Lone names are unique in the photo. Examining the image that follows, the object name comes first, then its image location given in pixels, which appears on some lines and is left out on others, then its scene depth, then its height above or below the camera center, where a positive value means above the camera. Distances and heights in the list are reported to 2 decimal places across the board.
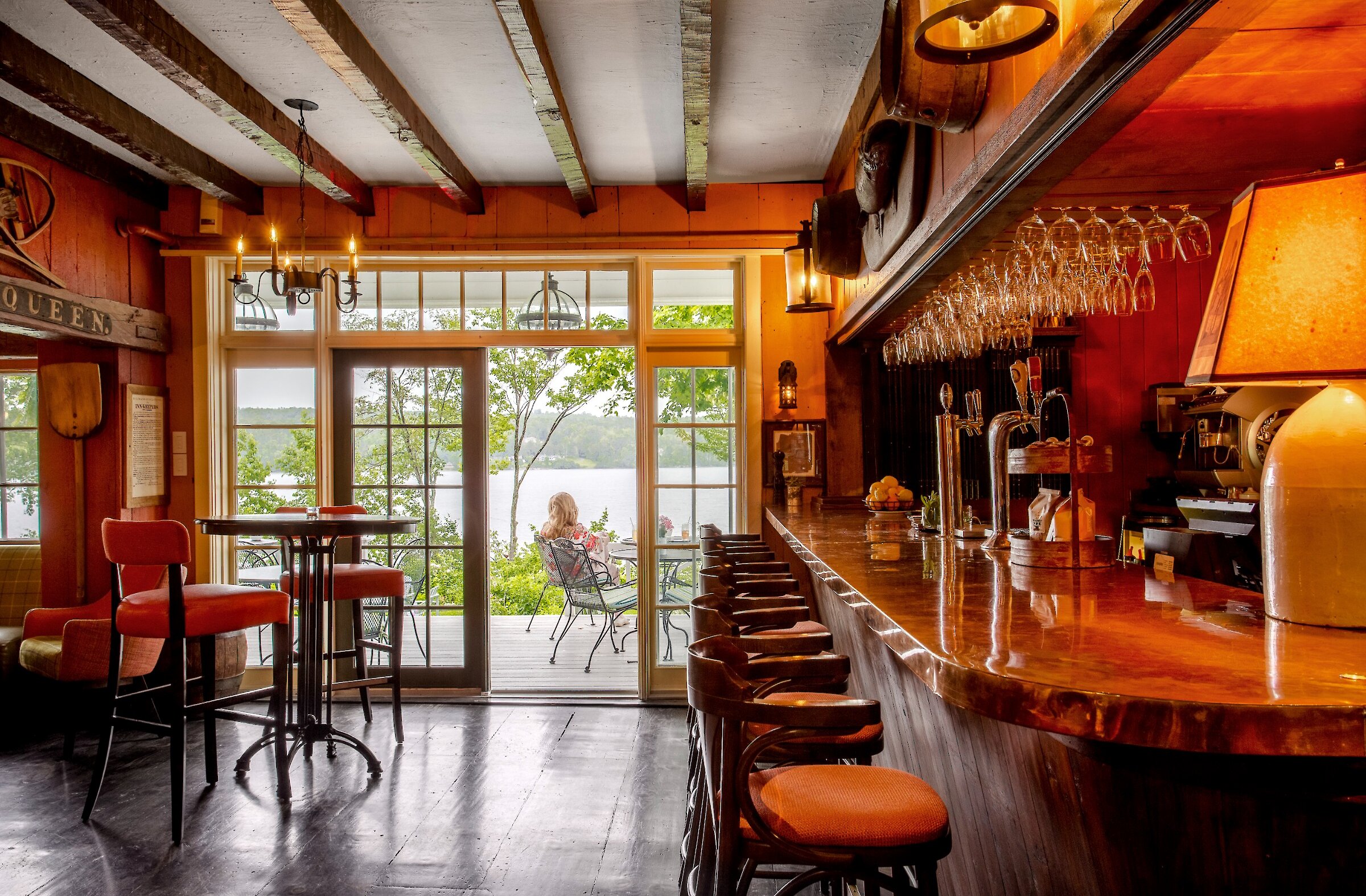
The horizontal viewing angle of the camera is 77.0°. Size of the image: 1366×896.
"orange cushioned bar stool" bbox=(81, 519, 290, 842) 3.11 -0.59
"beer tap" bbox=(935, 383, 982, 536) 2.99 -0.07
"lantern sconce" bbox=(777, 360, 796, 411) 4.81 +0.37
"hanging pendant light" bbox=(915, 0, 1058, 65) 1.51 +0.80
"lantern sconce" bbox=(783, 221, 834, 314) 4.14 +0.82
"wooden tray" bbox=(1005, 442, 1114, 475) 2.01 -0.03
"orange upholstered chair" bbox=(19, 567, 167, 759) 4.04 -0.91
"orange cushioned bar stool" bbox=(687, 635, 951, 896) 1.33 -0.57
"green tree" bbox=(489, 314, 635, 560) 9.58 +0.77
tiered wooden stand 2.01 -0.19
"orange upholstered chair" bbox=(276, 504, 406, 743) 3.99 -0.65
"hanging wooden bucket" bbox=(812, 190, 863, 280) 3.85 +0.99
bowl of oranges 4.00 -0.23
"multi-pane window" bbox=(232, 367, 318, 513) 5.06 +0.11
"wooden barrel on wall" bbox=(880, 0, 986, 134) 2.11 +0.91
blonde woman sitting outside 7.74 -0.62
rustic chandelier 3.69 +0.82
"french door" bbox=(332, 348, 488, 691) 5.03 -0.03
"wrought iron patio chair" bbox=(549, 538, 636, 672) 6.26 -0.93
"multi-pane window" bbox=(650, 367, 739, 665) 5.02 -0.09
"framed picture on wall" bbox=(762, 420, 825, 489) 4.84 +0.03
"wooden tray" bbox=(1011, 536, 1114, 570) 2.05 -0.25
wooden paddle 4.50 +0.33
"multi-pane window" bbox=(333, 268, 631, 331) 5.11 +0.95
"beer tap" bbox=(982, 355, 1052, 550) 2.39 +0.04
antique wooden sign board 3.78 +0.70
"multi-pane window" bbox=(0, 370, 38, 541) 5.44 +0.03
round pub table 3.42 -0.53
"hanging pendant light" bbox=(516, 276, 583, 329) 5.11 +0.86
